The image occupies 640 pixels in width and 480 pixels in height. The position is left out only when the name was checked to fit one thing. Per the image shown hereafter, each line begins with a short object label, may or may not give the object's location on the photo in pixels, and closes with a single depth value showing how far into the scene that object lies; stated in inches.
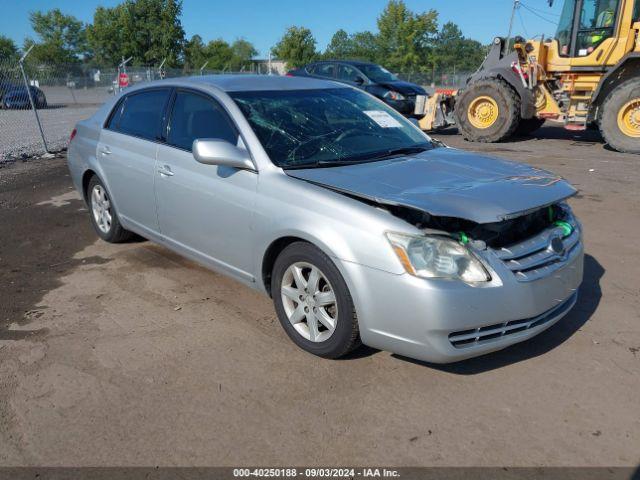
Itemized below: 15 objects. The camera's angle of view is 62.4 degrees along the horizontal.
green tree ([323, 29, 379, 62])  3065.9
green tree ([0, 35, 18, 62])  2800.9
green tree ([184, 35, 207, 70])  2544.3
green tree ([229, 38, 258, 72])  3735.2
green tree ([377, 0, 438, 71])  2362.2
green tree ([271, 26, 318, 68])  2333.9
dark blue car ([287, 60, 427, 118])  532.1
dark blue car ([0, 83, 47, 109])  465.1
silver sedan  105.1
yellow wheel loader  403.2
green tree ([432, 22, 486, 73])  2800.2
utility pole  486.3
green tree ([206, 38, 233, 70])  3132.4
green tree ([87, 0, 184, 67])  2298.2
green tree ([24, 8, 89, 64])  2728.8
